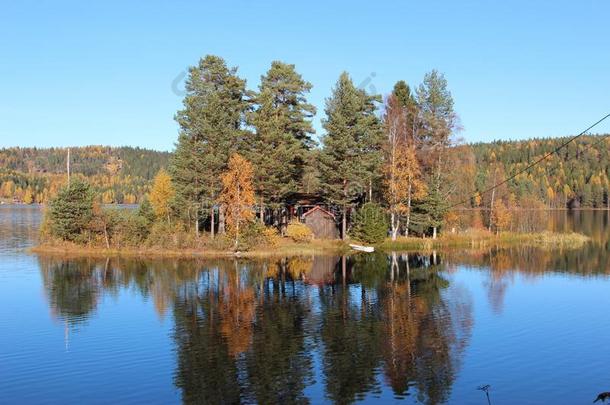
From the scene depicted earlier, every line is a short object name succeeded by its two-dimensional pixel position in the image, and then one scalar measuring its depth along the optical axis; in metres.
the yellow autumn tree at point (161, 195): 65.50
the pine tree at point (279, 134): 56.89
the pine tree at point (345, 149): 59.09
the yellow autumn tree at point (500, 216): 71.50
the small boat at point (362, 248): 56.44
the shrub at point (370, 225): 58.44
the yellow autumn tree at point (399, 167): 60.81
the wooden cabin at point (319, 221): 63.44
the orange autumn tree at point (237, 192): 52.62
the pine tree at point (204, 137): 54.25
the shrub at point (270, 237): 56.09
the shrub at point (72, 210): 55.16
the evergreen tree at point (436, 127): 64.81
